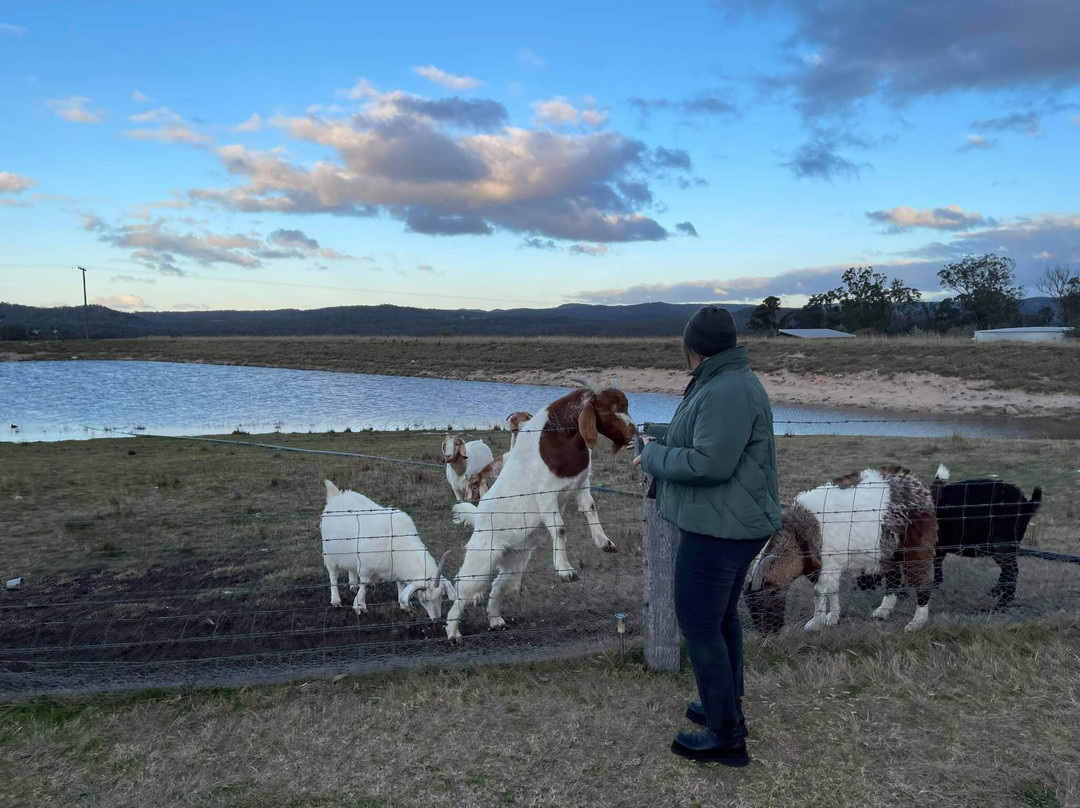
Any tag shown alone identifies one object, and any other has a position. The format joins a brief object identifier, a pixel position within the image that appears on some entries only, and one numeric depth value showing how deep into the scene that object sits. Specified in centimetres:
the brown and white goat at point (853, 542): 620
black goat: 686
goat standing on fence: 567
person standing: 349
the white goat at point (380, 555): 676
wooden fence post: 503
